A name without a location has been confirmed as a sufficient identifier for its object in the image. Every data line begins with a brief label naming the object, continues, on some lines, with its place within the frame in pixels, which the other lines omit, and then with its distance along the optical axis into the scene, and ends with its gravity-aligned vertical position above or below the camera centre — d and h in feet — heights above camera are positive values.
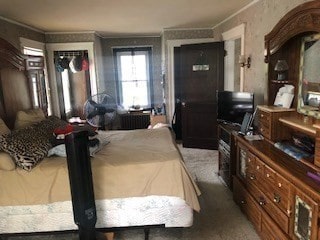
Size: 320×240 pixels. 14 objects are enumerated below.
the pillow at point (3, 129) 7.81 -1.40
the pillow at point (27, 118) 9.13 -1.33
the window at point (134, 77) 19.45 +0.11
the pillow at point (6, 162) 6.64 -2.04
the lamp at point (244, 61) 10.94 +0.55
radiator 18.99 -3.13
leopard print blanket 6.73 -1.73
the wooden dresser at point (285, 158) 5.08 -2.02
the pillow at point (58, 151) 7.41 -2.01
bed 6.82 -3.04
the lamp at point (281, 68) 7.57 +0.13
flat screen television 9.70 -1.23
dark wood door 14.62 -0.95
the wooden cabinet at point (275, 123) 7.23 -1.41
